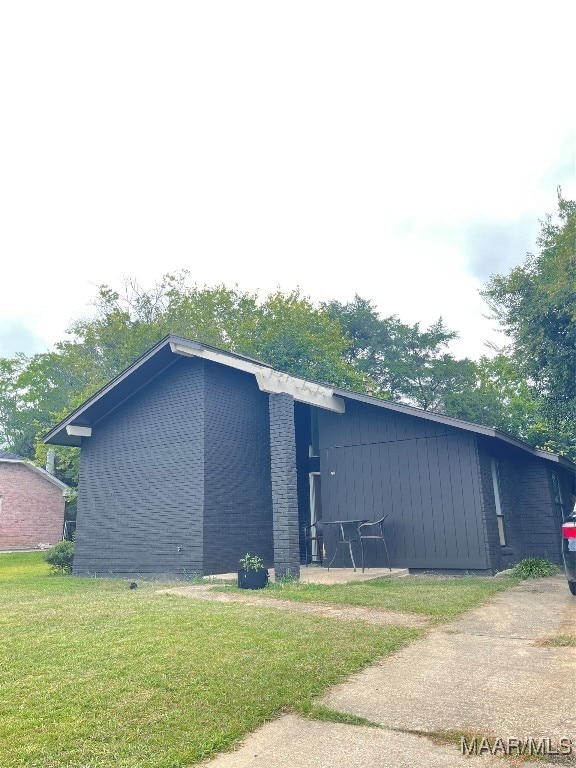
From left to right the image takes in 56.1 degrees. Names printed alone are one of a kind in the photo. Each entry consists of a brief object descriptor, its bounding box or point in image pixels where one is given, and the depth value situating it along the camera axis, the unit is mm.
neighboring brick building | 23578
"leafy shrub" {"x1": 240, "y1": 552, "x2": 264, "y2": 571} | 8797
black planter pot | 8688
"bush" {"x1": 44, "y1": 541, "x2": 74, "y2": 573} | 13562
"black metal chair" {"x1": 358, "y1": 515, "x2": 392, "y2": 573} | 10988
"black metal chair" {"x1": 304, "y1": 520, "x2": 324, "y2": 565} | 12789
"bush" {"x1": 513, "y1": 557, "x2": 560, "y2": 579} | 9898
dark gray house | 10391
